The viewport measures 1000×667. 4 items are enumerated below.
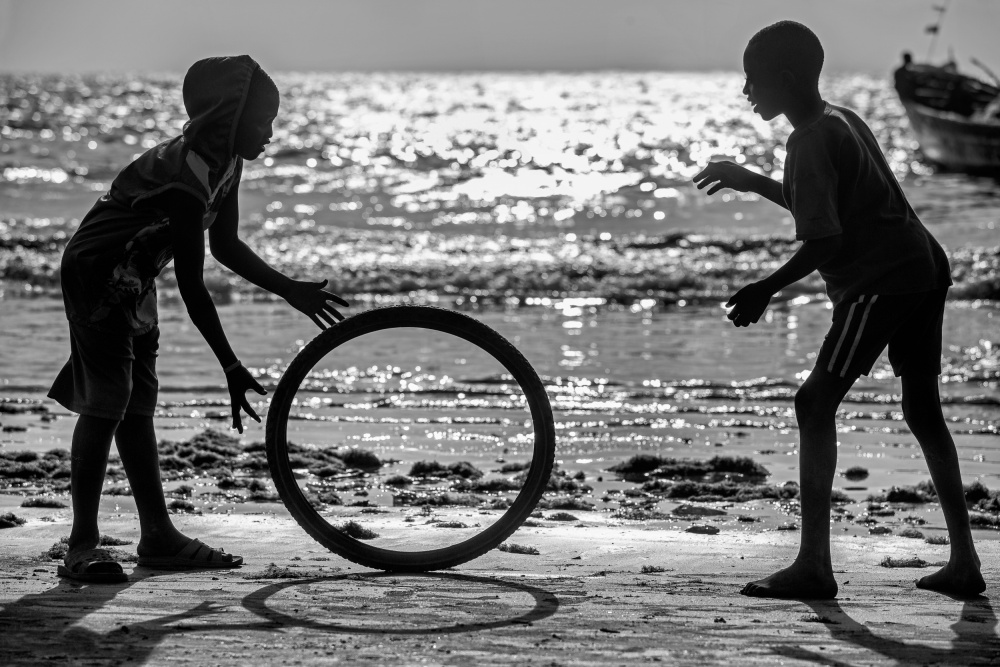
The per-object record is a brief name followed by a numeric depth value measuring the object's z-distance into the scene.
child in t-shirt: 7.08
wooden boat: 66.25
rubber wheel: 8.00
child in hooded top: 7.57
